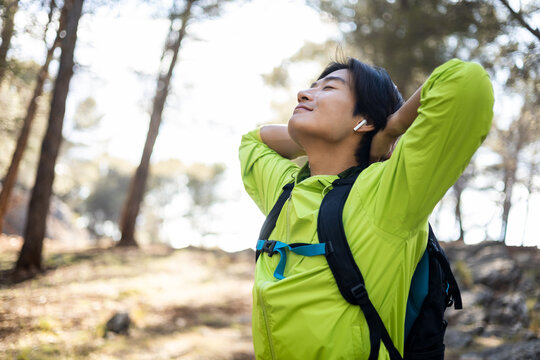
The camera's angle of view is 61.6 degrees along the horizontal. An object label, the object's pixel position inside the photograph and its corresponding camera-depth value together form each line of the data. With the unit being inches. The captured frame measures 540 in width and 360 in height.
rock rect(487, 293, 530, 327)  237.3
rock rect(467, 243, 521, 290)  293.1
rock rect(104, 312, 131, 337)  196.7
